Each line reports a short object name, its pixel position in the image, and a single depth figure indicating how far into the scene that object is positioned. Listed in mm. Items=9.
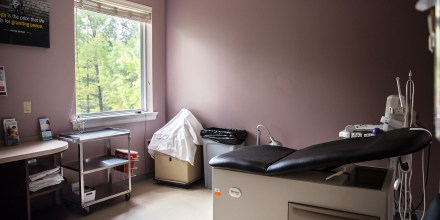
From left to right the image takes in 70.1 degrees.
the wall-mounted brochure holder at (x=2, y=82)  2727
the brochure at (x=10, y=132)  2727
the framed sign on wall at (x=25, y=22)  2717
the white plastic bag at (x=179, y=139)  3723
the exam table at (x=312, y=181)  1347
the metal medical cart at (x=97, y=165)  2914
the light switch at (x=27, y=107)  2924
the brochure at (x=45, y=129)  2984
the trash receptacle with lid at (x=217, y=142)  3648
